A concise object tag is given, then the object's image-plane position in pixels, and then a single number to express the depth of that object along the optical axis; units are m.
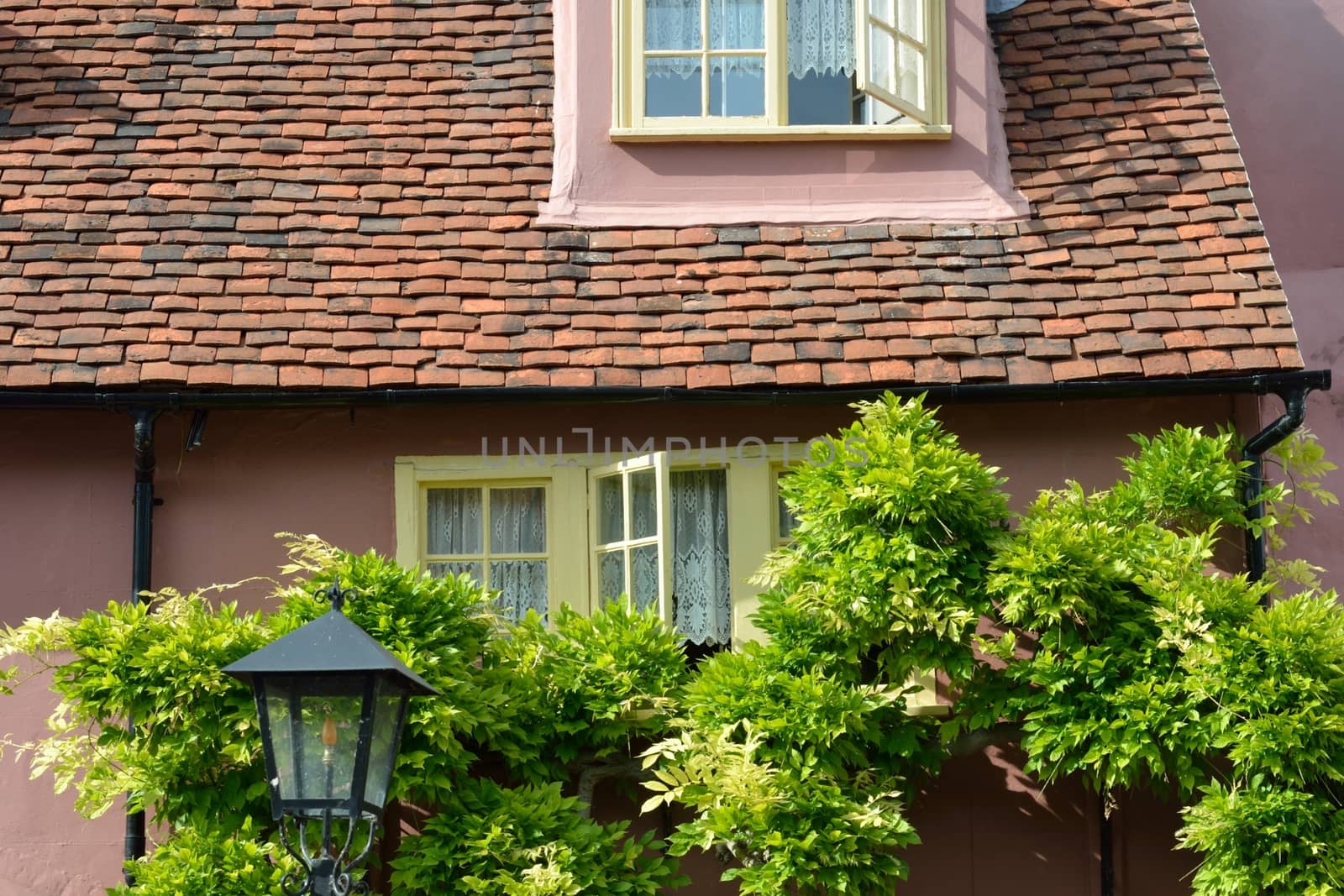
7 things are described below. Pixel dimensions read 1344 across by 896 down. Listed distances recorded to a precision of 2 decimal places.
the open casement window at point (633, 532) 7.64
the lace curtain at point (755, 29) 8.85
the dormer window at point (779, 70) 8.63
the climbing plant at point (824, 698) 6.65
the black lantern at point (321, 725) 5.25
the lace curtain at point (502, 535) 8.05
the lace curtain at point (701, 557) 7.88
